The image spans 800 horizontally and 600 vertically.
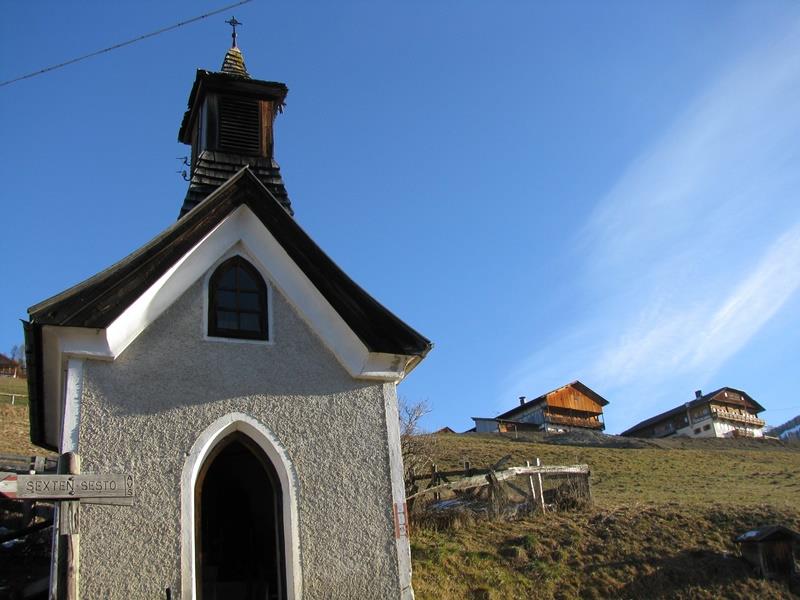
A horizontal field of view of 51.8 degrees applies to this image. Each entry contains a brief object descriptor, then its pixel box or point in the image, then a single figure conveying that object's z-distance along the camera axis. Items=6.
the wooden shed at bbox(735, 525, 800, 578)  16.45
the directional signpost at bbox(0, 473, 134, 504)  7.89
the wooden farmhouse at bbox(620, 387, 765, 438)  81.31
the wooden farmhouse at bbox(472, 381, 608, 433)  75.81
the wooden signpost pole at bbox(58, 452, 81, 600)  8.09
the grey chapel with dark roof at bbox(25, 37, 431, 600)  8.93
